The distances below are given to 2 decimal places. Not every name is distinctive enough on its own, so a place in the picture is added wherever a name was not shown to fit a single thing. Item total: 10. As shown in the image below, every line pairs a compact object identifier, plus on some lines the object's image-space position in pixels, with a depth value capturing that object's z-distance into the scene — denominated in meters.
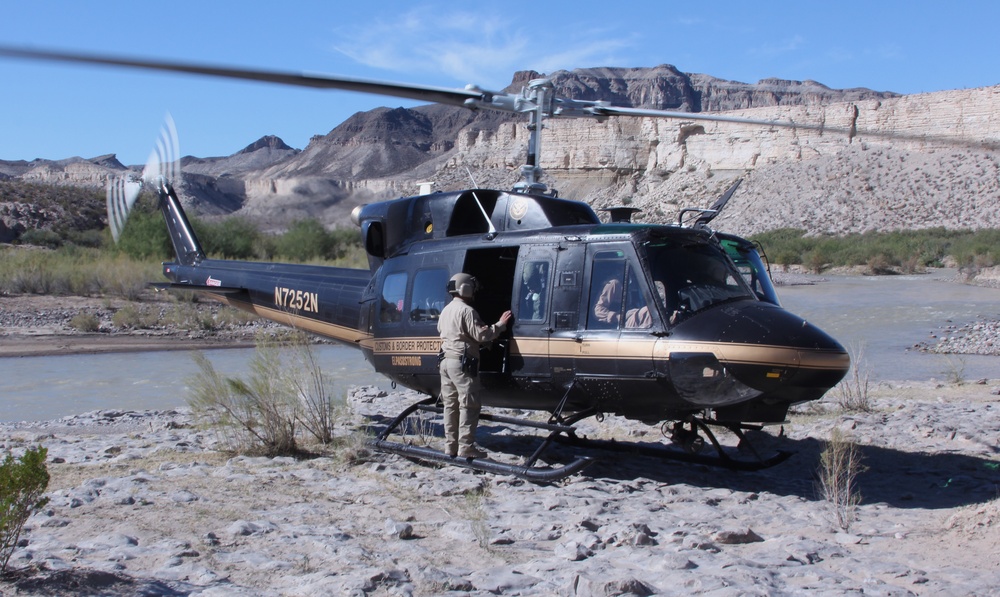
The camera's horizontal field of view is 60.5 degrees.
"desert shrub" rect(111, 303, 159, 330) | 24.88
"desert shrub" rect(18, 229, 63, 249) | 43.09
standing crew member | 7.77
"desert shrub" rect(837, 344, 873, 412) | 11.06
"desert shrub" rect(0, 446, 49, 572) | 4.57
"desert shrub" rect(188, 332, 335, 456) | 8.88
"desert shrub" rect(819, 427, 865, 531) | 6.33
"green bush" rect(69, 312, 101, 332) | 23.84
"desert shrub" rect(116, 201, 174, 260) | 36.66
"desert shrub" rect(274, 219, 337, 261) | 36.00
